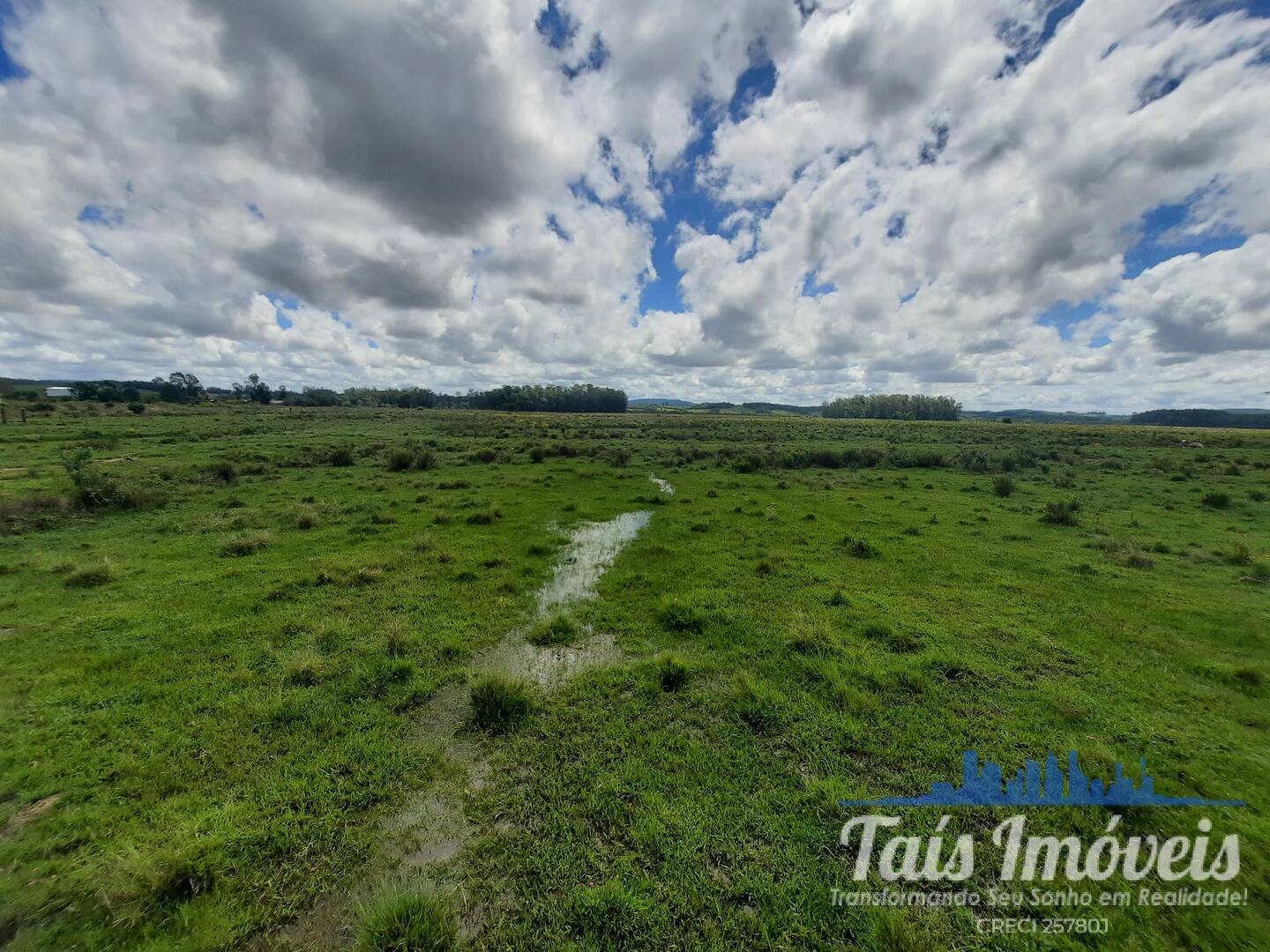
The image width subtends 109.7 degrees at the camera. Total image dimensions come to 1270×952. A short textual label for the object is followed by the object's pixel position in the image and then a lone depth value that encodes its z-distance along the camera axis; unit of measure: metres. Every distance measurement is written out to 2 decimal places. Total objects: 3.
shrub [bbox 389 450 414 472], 35.03
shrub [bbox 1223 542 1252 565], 16.20
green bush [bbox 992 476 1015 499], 29.98
